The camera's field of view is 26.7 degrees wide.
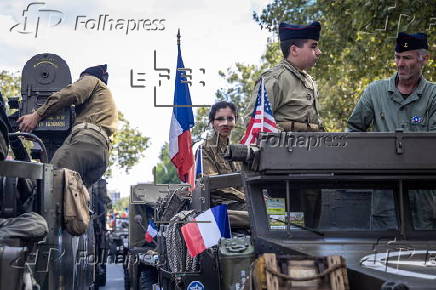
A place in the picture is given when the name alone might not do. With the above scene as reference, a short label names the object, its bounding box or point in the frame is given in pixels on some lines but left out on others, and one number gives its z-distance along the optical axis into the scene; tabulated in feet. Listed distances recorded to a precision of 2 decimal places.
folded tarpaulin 19.01
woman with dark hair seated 31.99
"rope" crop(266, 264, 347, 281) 16.12
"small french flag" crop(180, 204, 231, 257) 24.02
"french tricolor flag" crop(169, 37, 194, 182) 38.09
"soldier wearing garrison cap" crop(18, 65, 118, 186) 29.55
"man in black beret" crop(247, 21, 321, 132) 25.41
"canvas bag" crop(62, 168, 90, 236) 23.06
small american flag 24.71
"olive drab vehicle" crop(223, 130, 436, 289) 20.67
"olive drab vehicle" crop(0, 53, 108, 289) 18.75
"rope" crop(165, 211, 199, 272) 26.78
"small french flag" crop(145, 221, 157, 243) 44.22
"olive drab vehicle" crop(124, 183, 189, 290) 34.81
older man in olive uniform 25.25
